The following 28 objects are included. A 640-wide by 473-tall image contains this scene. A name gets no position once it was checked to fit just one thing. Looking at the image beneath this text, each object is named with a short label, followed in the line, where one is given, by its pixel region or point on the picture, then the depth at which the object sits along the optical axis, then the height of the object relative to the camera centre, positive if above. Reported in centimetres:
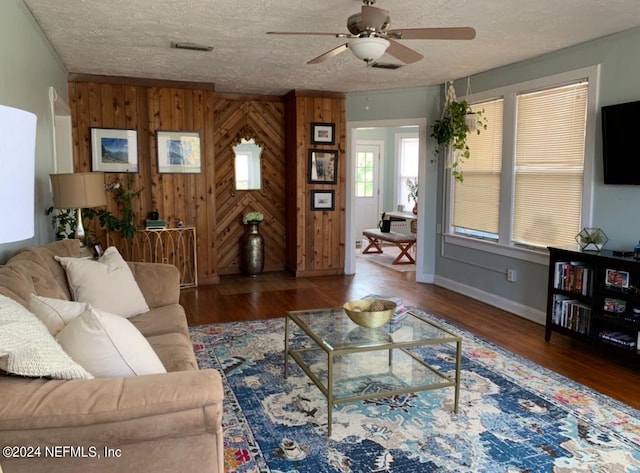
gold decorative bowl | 282 -73
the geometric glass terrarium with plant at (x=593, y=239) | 381 -38
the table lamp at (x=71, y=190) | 350 -1
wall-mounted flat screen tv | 359 +37
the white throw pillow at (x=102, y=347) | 163 -54
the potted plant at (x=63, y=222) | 406 -29
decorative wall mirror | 675 +38
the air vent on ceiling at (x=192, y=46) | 412 +123
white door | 995 +9
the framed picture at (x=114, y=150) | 556 +45
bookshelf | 339 -80
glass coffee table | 256 -105
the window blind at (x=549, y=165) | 420 +24
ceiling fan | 266 +88
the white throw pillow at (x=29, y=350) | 139 -48
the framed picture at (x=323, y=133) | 645 +75
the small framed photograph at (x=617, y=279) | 343 -62
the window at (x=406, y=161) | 982 +59
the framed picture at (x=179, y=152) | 580 +45
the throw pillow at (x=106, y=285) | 280 -57
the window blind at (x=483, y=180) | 516 +12
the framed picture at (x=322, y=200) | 659 -14
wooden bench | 755 -77
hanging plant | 534 +70
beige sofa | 133 -67
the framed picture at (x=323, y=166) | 650 +32
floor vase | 663 -84
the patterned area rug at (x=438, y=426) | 228 -126
